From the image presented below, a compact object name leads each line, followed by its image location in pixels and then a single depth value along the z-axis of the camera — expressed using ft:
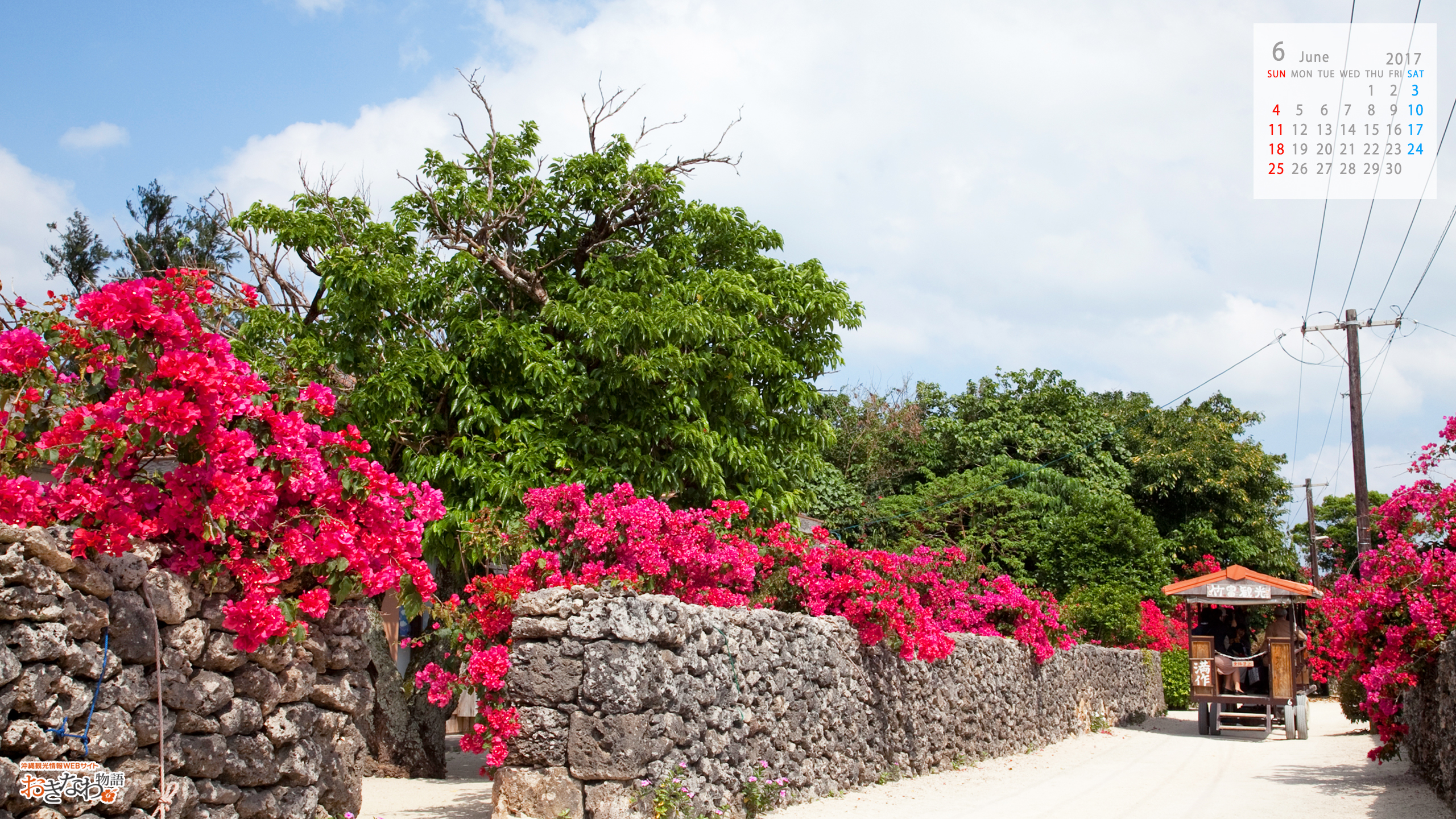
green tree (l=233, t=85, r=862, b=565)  30.45
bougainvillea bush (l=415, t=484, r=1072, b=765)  22.04
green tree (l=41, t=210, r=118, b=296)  66.80
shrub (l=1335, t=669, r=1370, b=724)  46.83
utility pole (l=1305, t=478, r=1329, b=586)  109.19
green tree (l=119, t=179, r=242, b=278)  67.67
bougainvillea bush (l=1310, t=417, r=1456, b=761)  27.43
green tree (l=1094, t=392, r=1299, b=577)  85.87
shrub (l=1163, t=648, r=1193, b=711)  76.28
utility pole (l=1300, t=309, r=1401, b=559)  61.41
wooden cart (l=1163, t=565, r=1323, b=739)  52.26
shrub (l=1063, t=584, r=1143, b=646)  67.92
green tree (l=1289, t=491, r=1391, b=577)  131.34
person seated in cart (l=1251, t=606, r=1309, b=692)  53.88
